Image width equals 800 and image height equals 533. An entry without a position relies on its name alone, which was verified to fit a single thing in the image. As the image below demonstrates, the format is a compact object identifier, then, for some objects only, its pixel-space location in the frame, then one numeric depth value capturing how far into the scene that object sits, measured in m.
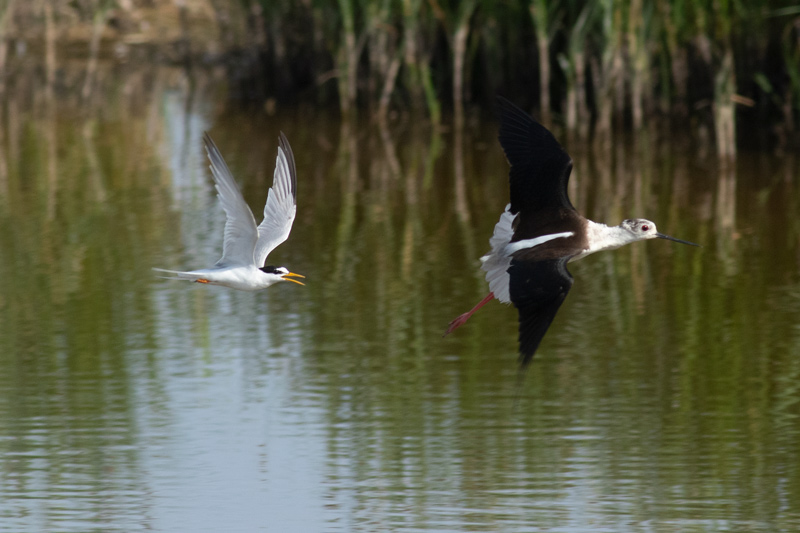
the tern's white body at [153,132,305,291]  12.09
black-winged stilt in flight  12.85
